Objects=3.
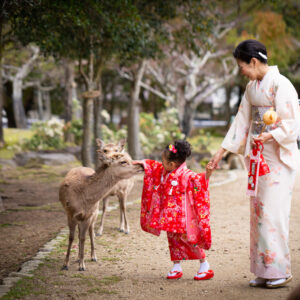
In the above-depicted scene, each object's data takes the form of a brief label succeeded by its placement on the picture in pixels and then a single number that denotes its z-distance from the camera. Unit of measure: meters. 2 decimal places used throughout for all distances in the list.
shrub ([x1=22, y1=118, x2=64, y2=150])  17.28
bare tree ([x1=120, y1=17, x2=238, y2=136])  24.48
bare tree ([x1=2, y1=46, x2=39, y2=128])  25.38
